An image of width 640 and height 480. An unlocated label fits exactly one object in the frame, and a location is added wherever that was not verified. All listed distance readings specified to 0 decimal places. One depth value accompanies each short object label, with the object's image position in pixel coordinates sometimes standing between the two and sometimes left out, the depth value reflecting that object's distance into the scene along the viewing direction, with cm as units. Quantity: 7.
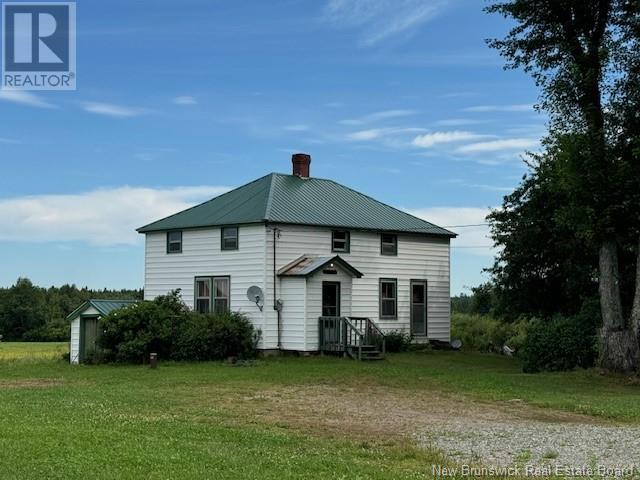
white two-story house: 2773
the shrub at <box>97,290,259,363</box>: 2577
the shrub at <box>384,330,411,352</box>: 2992
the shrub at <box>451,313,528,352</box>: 3567
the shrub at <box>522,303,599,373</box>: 2289
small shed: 2891
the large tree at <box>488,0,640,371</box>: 2127
